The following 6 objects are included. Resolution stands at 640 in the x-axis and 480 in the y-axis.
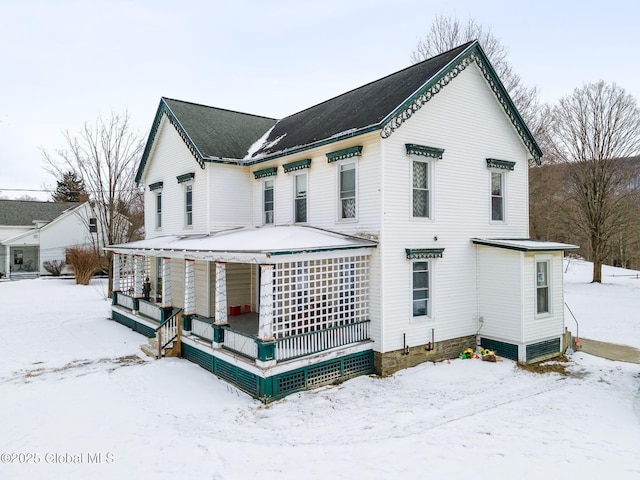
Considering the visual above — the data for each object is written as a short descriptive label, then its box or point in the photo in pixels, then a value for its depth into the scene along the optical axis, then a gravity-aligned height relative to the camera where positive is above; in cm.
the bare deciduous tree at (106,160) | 2792 +605
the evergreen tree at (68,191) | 5601 +749
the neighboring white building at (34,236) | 3891 +87
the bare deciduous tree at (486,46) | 2762 +1376
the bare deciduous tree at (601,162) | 2852 +588
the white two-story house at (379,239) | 1041 +15
